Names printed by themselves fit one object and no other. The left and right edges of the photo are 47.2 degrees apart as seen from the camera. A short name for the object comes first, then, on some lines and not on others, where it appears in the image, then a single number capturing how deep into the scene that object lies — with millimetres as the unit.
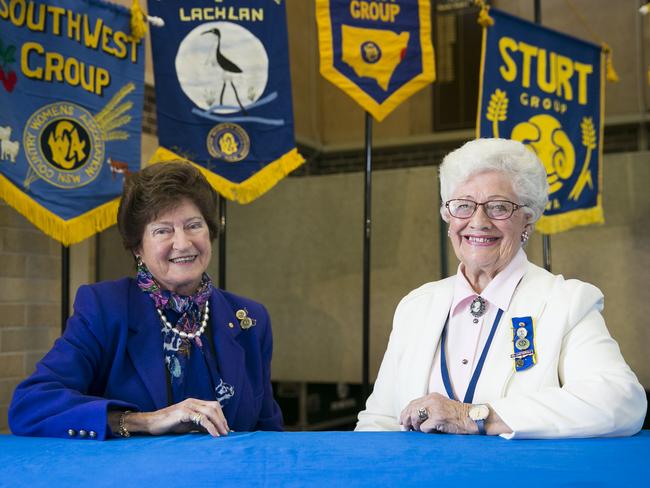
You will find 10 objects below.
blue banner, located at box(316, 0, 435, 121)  3791
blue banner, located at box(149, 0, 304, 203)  3529
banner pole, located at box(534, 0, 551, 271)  4383
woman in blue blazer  1815
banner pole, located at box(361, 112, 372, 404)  3783
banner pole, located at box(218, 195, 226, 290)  3549
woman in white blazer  1511
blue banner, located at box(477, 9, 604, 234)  4000
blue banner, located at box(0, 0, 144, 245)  2955
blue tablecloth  1180
